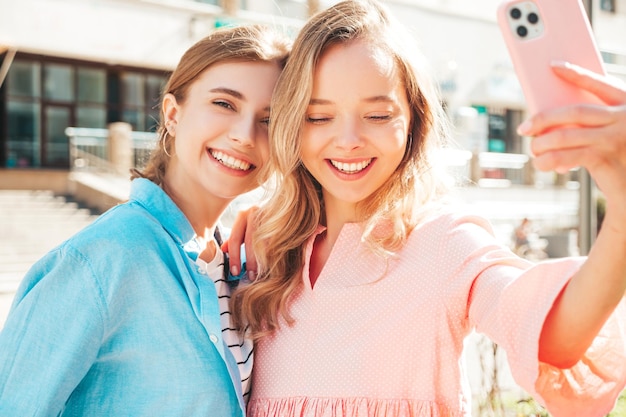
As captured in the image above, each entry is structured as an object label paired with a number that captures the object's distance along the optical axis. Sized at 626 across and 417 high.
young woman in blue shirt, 1.76
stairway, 10.93
